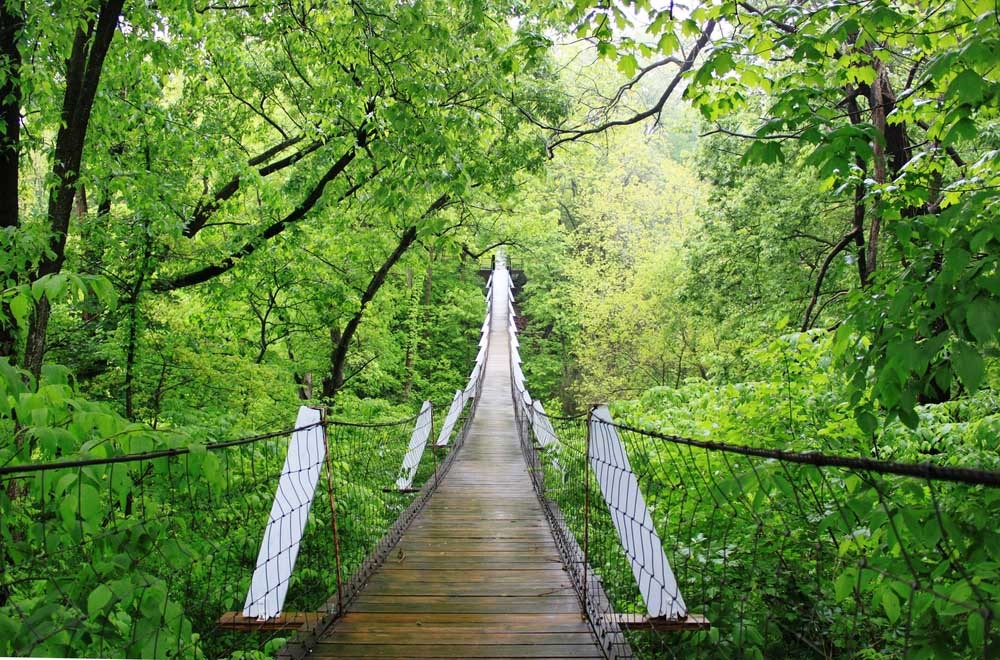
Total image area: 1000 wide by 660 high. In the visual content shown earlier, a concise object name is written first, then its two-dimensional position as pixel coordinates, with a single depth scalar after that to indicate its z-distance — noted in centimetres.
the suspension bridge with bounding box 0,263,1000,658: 133
